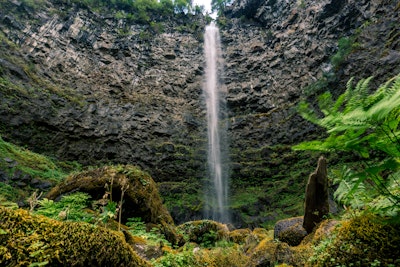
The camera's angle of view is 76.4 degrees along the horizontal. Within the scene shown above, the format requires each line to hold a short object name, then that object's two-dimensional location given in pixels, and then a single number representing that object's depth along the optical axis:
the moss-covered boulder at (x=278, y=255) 3.41
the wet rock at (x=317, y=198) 5.21
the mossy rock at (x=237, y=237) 6.57
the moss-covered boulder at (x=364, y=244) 1.88
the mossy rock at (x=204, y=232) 6.62
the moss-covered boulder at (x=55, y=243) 1.48
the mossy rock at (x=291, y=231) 5.25
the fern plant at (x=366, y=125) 1.67
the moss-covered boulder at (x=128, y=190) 5.69
